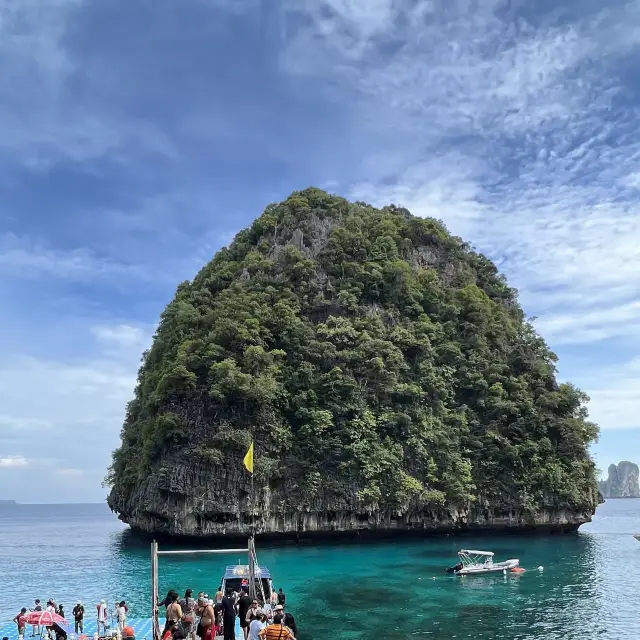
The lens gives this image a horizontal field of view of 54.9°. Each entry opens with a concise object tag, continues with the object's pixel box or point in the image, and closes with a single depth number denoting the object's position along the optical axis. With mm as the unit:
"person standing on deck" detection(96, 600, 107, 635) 18797
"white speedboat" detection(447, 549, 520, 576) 32094
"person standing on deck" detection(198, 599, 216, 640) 12539
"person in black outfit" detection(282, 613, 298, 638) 14391
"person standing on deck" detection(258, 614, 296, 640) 10668
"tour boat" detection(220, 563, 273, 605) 21264
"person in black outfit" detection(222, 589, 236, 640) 13266
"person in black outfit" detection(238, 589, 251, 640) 15438
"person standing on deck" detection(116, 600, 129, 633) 17891
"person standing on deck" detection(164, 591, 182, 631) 13266
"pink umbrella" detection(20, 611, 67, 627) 17141
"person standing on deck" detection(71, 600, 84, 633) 19609
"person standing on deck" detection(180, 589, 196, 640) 12711
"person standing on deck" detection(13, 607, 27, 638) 18562
